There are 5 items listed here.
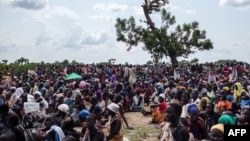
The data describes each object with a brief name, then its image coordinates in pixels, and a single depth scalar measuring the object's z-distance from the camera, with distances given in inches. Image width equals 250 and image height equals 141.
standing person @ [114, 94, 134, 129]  385.4
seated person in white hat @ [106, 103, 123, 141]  276.7
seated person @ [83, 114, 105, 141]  252.5
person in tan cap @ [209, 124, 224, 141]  198.1
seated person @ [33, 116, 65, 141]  254.8
